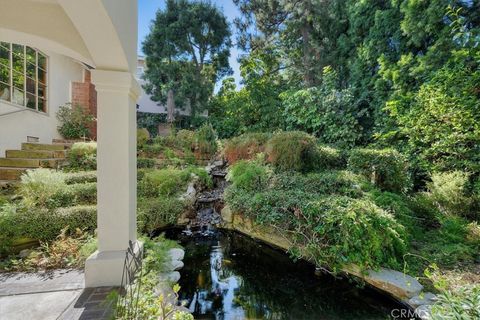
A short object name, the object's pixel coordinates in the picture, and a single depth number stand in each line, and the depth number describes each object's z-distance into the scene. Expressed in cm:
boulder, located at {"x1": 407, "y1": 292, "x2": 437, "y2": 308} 270
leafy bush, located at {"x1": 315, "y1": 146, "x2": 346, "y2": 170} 646
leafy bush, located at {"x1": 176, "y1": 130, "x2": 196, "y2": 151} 888
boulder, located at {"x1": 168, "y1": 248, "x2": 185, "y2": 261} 345
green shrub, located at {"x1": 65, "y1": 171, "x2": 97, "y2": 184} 505
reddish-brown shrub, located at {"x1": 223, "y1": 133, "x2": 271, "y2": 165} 740
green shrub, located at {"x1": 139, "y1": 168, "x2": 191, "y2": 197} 566
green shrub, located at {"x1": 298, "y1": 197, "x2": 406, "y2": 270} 329
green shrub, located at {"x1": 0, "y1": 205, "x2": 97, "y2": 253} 332
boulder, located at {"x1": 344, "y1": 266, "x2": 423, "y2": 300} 286
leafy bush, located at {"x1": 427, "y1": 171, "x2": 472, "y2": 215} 450
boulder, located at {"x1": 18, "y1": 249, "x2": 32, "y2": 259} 322
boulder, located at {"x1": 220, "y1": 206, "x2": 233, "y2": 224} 537
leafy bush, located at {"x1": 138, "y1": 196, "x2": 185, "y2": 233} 459
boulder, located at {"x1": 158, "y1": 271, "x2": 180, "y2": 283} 265
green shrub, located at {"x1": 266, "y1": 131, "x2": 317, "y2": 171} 610
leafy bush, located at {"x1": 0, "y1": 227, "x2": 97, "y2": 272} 287
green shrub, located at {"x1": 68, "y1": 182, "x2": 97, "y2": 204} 445
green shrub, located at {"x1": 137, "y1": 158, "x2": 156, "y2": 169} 706
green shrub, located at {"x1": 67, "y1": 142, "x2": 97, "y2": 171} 609
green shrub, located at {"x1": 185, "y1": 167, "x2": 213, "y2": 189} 676
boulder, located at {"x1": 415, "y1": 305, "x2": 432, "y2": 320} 249
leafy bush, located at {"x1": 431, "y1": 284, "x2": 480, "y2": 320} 170
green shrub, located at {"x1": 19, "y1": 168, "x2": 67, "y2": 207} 401
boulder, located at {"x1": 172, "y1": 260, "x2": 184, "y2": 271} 324
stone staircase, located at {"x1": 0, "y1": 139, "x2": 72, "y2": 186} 504
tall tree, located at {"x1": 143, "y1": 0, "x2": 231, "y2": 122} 1032
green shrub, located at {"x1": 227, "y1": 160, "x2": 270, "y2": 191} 560
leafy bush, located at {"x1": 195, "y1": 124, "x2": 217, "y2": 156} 884
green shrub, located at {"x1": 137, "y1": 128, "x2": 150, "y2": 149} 814
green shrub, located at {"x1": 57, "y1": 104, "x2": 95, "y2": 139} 736
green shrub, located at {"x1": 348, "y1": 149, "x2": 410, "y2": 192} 550
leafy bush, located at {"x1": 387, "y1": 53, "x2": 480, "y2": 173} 491
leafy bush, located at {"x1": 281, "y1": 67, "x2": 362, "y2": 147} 759
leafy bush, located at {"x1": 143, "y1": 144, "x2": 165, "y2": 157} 805
